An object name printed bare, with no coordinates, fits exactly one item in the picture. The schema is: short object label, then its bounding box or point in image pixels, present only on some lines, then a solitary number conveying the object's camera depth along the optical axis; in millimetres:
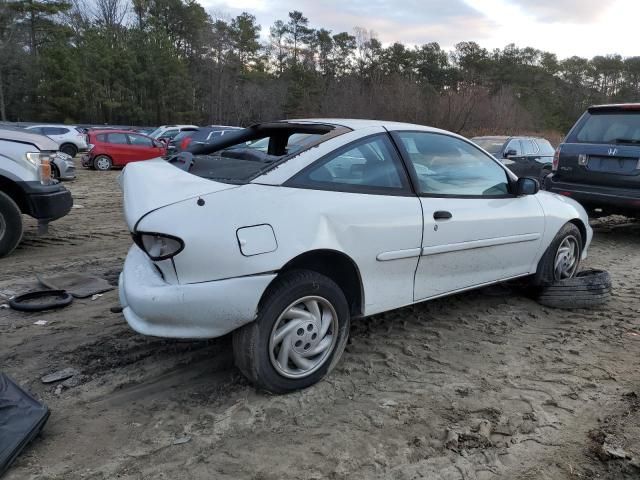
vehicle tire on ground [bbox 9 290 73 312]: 4516
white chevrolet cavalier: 2900
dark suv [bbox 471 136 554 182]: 12219
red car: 19359
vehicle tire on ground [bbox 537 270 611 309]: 4738
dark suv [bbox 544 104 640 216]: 7000
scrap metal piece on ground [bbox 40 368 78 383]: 3359
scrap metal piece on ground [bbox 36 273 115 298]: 5066
